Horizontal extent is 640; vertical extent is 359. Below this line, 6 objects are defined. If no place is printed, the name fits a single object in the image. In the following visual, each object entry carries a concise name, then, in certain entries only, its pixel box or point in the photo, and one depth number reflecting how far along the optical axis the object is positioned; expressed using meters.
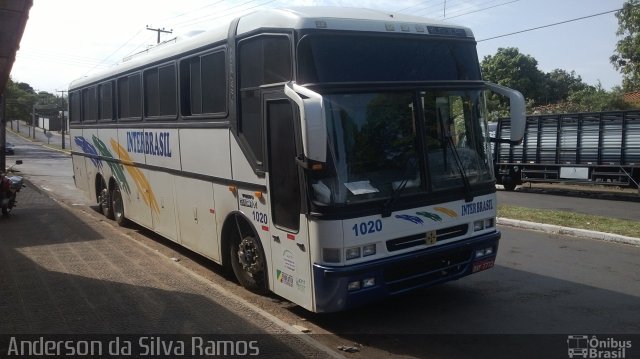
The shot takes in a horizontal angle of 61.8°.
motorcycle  11.73
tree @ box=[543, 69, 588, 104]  52.28
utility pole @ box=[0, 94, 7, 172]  21.91
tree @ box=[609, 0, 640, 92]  26.70
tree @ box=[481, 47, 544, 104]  44.56
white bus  4.73
